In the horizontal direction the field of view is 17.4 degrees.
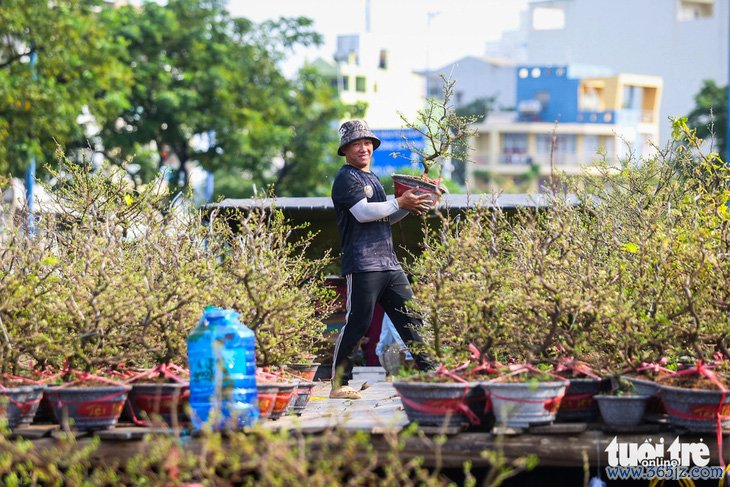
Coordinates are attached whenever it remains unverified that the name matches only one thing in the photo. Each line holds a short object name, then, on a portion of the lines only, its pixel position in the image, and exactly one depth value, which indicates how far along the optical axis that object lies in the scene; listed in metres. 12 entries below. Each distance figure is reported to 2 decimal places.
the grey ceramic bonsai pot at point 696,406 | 12.84
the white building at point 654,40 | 175.46
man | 16.93
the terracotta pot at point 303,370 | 17.55
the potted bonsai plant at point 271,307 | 14.35
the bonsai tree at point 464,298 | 13.93
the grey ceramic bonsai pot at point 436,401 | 13.05
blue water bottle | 12.76
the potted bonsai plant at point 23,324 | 13.17
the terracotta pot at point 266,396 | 13.58
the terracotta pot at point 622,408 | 13.22
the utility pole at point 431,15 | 134.97
